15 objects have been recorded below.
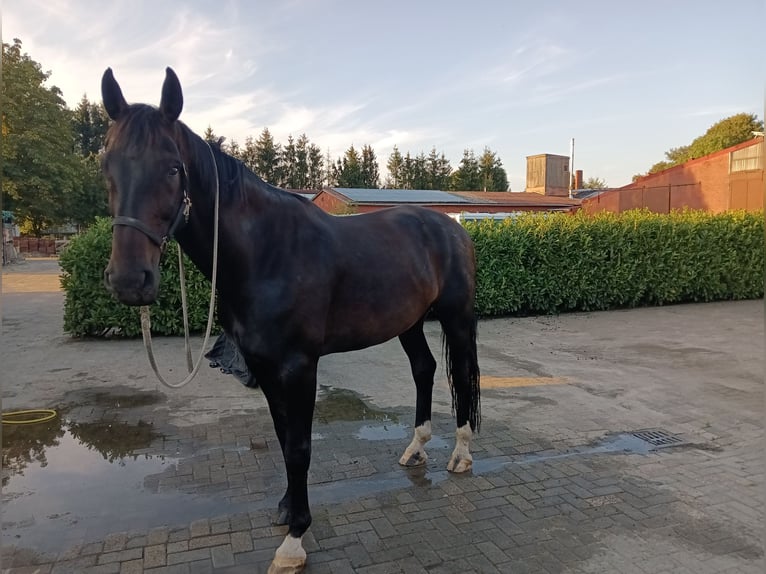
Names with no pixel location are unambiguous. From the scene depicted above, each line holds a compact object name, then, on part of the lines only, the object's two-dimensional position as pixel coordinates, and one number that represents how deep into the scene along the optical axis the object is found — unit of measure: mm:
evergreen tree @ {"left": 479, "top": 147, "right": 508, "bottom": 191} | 45375
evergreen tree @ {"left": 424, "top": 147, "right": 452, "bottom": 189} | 47219
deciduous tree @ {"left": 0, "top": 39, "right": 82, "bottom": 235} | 27281
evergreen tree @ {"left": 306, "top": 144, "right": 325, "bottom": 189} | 47969
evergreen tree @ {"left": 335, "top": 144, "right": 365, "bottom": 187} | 45219
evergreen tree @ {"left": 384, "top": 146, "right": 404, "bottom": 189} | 47812
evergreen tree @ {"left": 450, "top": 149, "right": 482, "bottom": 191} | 45094
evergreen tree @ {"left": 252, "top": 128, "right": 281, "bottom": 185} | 45219
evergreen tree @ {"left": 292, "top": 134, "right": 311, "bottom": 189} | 47219
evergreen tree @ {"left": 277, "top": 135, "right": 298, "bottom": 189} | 47125
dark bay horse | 1980
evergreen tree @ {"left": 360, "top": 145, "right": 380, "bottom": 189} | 46500
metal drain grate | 4184
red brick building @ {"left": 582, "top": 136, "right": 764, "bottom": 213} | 18859
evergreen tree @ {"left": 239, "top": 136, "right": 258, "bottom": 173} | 45156
